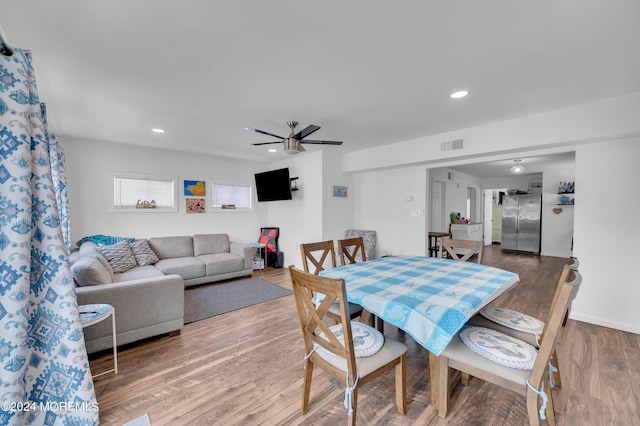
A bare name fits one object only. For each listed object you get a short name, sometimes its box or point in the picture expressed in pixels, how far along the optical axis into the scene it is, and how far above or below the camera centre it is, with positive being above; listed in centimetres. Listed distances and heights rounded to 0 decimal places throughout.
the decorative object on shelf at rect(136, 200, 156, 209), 479 +7
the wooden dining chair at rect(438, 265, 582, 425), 124 -83
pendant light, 591 +89
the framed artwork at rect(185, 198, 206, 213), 531 +6
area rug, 338 -134
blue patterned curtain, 128 -42
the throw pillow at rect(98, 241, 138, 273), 379 -72
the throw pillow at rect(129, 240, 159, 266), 423 -75
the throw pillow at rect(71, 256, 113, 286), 242 -62
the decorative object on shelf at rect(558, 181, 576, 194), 639 +48
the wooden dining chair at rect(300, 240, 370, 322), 212 -54
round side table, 186 -79
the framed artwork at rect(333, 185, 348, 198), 523 +34
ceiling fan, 327 +83
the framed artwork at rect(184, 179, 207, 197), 530 +41
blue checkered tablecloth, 141 -56
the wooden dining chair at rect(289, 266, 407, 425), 134 -83
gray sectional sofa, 235 -89
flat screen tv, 509 +46
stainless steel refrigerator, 727 -44
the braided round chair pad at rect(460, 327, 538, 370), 138 -80
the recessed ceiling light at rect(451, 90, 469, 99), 254 +113
